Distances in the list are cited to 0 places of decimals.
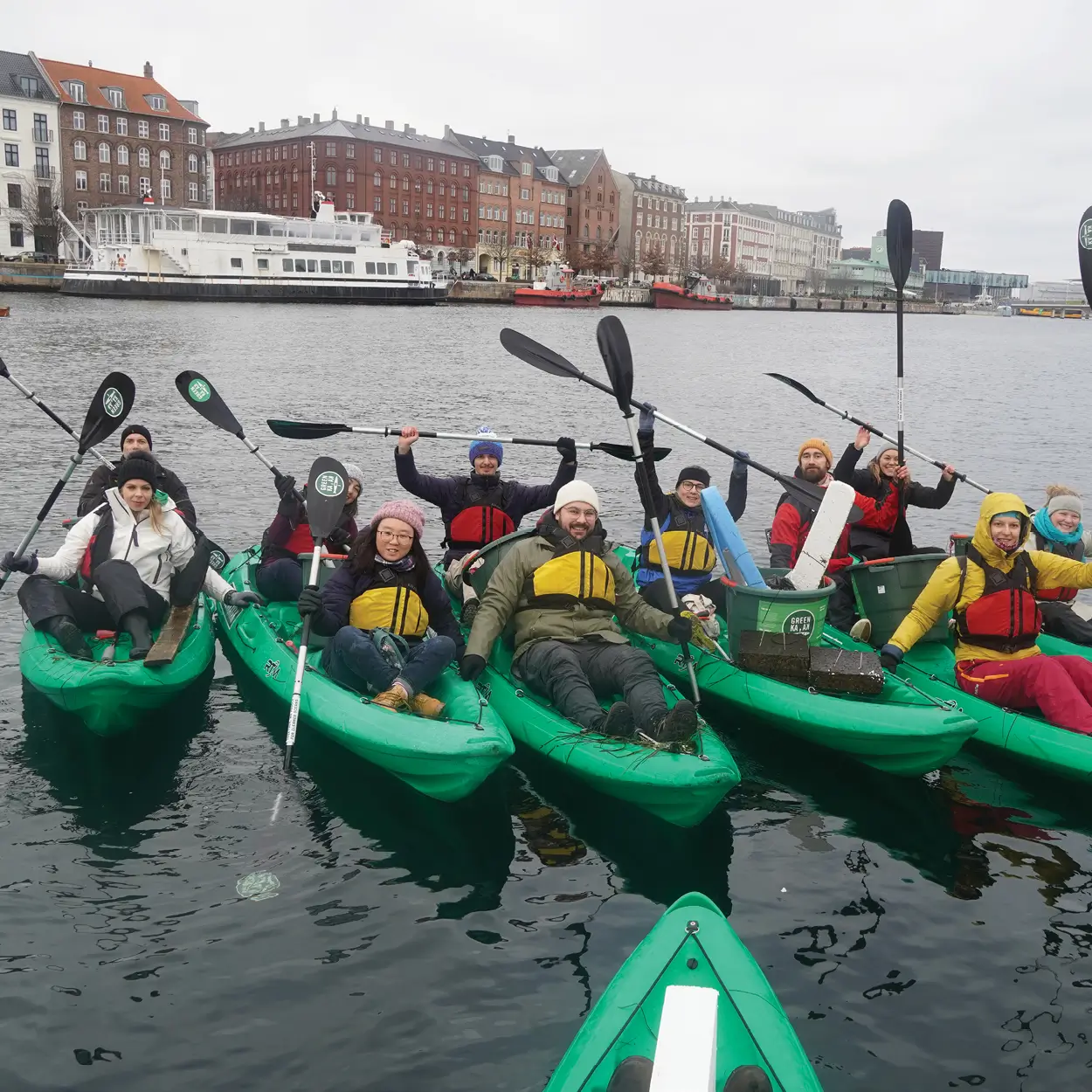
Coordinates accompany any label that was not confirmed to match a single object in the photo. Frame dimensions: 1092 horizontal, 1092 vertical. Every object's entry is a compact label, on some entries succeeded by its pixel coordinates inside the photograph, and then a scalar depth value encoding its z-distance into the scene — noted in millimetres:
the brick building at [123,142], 77125
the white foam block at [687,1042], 3625
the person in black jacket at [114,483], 9391
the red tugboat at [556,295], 87812
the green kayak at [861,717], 6902
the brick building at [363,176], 91875
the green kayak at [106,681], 7223
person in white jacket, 7902
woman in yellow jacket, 7281
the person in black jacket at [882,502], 10180
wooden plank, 7554
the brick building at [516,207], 107500
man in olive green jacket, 7297
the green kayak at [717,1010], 3936
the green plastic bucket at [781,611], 7957
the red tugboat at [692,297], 104438
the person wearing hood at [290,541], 9375
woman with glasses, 7297
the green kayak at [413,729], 6402
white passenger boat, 62312
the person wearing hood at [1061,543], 8828
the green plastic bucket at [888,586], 9051
